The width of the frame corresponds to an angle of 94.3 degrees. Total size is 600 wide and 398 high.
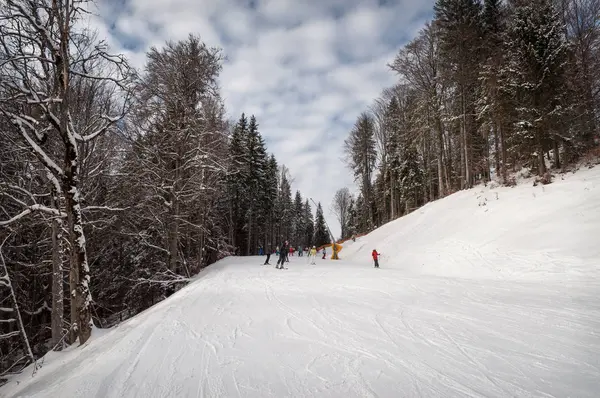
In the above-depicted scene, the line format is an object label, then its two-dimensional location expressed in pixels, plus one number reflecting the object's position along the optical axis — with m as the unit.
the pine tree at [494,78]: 17.58
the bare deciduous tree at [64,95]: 5.95
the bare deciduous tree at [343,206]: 61.88
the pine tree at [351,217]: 60.58
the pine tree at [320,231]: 66.69
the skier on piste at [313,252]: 21.52
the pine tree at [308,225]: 71.53
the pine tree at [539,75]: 15.20
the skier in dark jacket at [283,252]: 16.53
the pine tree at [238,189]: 31.17
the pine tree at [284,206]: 44.48
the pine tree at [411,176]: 35.06
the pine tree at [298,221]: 61.78
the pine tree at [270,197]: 37.98
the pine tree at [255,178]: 33.69
